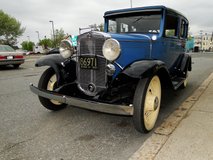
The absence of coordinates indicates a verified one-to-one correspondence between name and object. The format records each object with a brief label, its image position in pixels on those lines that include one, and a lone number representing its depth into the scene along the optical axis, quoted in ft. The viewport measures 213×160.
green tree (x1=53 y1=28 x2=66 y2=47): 162.63
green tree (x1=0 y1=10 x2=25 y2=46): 114.28
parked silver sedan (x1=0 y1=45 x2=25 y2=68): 32.32
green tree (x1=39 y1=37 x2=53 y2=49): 189.82
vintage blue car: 8.11
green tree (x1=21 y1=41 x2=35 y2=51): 202.73
